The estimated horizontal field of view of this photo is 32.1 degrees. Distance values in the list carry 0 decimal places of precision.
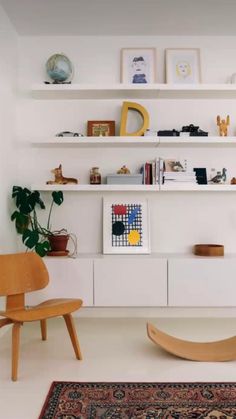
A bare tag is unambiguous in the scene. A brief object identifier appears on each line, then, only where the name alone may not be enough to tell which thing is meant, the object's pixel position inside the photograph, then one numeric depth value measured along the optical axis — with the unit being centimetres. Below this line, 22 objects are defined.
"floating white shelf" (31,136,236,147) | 368
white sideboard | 353
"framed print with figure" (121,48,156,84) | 385
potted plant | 353
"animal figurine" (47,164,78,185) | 376
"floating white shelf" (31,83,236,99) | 367
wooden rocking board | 283
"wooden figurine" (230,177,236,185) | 381
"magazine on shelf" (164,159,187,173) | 388
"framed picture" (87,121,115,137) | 385
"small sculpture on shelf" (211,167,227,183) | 381
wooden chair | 258
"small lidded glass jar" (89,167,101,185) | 380
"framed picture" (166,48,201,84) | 385
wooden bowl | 365
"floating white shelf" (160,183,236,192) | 369
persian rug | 210
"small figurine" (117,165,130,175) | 385
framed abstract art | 383
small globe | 370
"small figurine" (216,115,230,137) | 380
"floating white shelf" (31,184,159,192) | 369
